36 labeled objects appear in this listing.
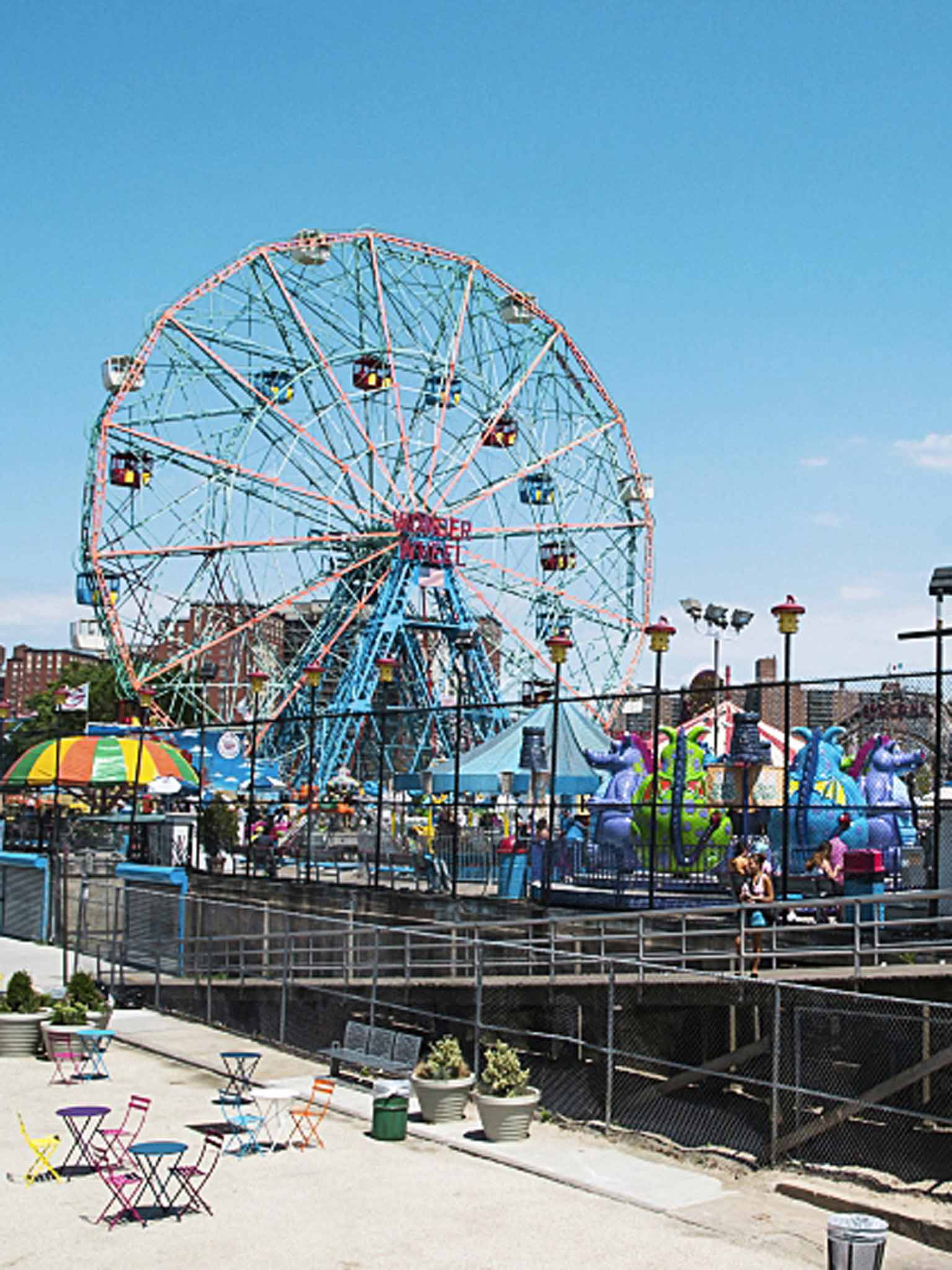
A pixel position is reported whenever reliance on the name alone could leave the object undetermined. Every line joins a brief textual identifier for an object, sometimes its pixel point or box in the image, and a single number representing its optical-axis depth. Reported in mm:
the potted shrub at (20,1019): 20516
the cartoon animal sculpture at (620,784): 31172
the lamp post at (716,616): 37531
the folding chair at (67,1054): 18922
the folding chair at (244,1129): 15086
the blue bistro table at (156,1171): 12867
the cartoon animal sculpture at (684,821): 27797
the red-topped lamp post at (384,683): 28766
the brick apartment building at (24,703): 139088
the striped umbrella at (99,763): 39969
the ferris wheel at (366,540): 56344
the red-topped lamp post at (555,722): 24847
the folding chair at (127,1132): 14414
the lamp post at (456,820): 26484
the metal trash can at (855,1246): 10125
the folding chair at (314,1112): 15492
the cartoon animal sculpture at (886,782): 28141
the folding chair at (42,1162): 13789
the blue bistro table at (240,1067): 16969
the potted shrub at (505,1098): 15344
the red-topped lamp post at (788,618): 22141
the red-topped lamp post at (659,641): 24297
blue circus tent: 33906
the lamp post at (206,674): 59038
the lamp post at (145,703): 55375
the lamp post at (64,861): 26562
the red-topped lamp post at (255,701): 33375
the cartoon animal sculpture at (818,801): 27016
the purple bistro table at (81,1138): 14180
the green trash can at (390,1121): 15523
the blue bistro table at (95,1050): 18859
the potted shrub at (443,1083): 16172
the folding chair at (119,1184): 12617
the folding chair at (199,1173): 13000
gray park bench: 17453
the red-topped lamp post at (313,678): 43906
